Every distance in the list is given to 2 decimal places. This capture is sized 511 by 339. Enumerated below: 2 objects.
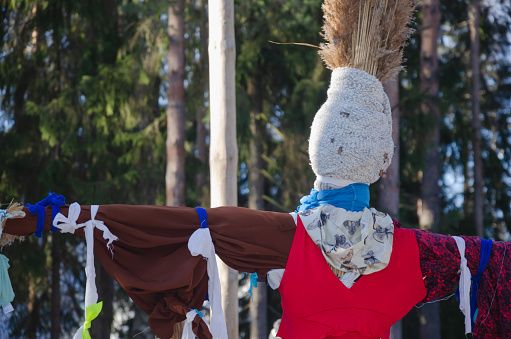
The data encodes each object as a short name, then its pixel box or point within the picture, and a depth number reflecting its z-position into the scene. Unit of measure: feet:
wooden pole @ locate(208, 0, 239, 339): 30.22
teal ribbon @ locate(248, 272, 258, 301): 21.81
